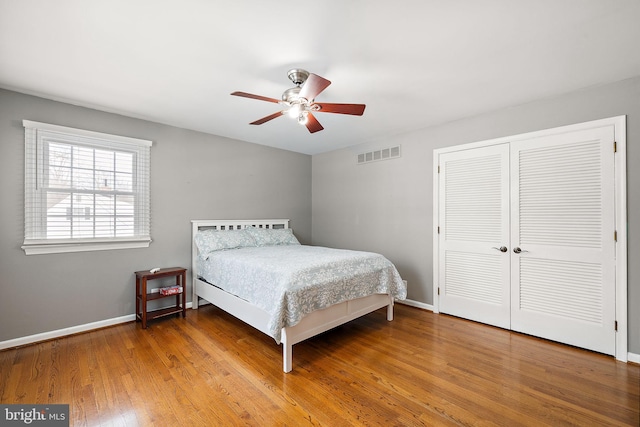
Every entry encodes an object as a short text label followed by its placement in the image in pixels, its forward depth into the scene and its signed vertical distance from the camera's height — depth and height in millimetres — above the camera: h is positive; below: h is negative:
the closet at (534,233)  2662 -197
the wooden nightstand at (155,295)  3256 -976
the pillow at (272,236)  4285 -334
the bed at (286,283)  2426 -690
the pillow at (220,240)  3752 -350
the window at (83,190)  2863 +273
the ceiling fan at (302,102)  2221 +932
